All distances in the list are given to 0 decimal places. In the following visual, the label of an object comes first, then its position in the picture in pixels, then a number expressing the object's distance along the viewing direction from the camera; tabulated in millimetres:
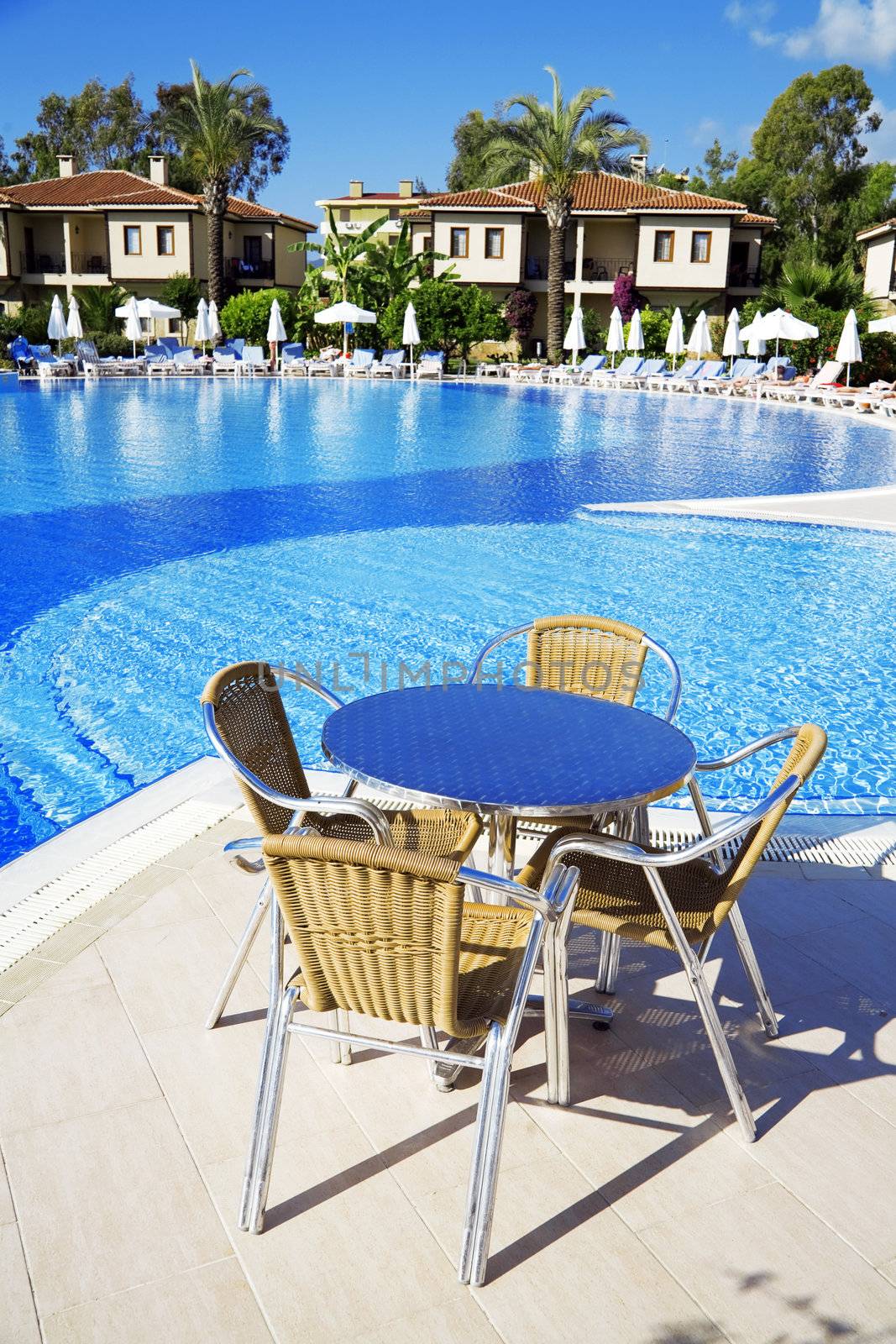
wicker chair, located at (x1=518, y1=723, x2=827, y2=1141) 2631
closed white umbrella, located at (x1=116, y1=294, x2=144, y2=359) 32781
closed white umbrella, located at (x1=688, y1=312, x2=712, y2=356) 32250
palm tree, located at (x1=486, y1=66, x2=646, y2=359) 35594
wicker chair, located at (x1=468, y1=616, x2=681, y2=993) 3859
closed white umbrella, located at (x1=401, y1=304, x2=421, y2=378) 32469
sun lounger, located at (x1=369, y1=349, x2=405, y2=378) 32500
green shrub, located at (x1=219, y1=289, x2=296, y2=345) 36531
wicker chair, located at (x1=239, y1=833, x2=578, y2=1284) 2154
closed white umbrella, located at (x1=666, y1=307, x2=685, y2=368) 31469
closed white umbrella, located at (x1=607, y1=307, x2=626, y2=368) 33062
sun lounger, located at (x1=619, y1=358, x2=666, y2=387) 31891
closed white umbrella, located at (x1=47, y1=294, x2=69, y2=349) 31453
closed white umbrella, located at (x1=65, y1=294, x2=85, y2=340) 32219
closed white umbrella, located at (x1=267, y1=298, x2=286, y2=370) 32469
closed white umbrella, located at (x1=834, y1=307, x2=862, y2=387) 25641
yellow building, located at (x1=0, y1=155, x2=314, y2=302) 44125
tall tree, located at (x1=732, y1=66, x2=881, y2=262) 51688
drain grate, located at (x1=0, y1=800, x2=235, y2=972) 3508
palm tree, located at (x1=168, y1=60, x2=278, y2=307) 39062
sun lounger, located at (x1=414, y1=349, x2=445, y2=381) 32875
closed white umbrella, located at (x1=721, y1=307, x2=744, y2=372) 32625
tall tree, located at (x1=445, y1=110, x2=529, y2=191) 54906
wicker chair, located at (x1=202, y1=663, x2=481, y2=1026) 2902
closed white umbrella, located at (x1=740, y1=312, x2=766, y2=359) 28594
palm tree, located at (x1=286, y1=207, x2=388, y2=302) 36250
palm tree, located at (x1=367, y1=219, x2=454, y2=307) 35969
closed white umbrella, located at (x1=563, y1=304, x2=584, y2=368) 33656
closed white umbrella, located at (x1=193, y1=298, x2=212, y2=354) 33250
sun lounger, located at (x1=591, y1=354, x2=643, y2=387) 32188
